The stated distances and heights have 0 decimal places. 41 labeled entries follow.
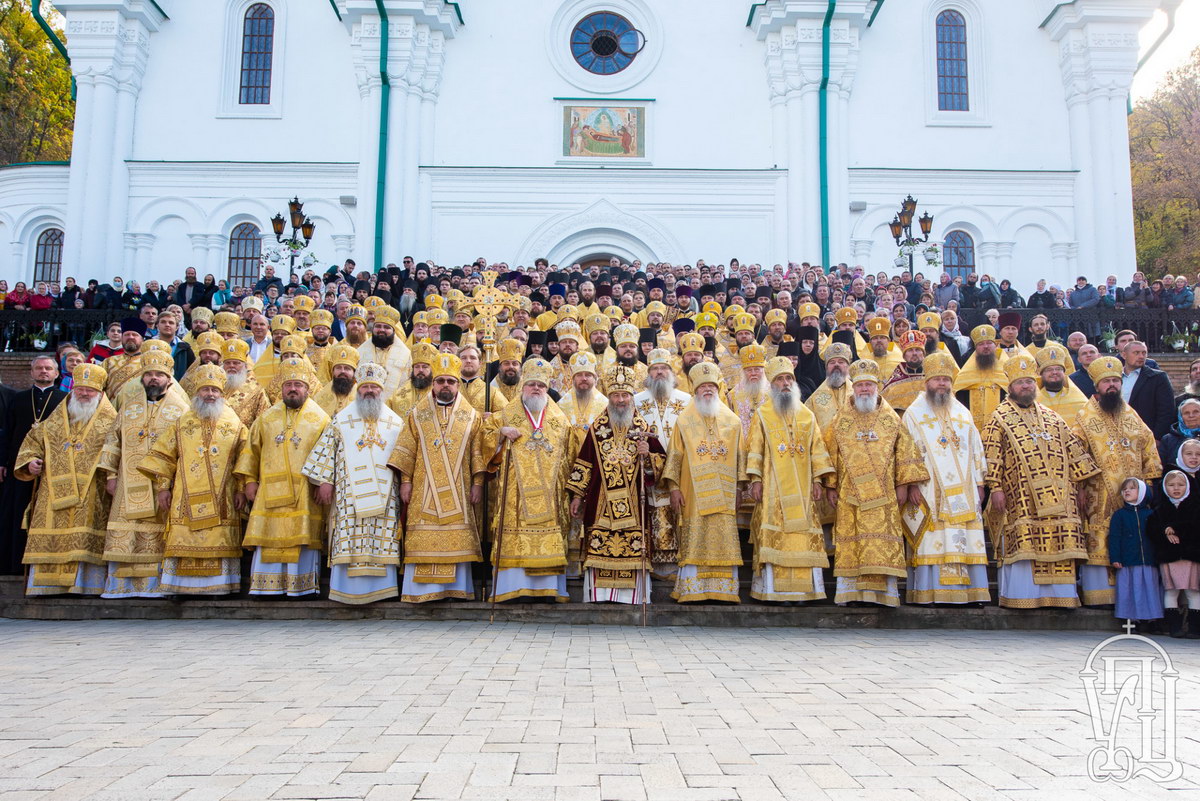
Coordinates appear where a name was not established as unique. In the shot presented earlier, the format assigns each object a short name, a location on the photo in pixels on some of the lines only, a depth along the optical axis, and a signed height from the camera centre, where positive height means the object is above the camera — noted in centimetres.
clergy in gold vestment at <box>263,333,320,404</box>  779 +132
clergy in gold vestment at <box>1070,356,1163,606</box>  701 +43
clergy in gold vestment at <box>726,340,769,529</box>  813 +111
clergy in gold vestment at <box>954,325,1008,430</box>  860 +127
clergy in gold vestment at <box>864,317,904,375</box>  927 +172
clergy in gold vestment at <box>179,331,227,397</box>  818 +138
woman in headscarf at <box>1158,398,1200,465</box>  703 +64
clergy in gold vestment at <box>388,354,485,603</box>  689 +9
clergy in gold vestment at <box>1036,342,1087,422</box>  802 +115
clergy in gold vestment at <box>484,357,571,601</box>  688 +5
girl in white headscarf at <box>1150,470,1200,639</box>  642 -28
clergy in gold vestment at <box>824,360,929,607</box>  684 +14
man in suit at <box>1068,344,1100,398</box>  919 +135
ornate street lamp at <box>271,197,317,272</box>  1537 +487
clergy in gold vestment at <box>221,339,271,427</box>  809 +106
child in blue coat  653 -38
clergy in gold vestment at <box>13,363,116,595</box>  734 +0
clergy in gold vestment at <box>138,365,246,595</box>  714 +4
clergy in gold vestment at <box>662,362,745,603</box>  691 +9
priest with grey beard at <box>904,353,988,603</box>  691 +2
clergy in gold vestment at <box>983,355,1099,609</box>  688 +9
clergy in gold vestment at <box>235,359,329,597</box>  705 -1
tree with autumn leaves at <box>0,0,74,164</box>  3052 +1440
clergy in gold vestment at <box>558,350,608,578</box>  745 +92
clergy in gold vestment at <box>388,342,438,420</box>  783 +106
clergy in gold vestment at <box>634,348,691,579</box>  720 +77
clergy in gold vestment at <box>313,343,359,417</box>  797 +108
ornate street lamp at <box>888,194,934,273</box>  1566 +512
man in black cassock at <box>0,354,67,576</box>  787 +47
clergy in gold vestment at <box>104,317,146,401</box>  884 +135
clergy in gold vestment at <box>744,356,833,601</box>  689 +8
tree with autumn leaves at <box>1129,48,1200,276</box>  2948 +1160
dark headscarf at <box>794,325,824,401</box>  925 +149
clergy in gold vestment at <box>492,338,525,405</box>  859 +126
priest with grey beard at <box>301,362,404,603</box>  691 +3
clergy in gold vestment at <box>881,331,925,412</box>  843 +123
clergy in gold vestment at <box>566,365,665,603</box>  690 +4
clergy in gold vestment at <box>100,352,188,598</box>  723 -9
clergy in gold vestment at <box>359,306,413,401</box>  955 +165
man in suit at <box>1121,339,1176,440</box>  808 +108
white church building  1931 +826
